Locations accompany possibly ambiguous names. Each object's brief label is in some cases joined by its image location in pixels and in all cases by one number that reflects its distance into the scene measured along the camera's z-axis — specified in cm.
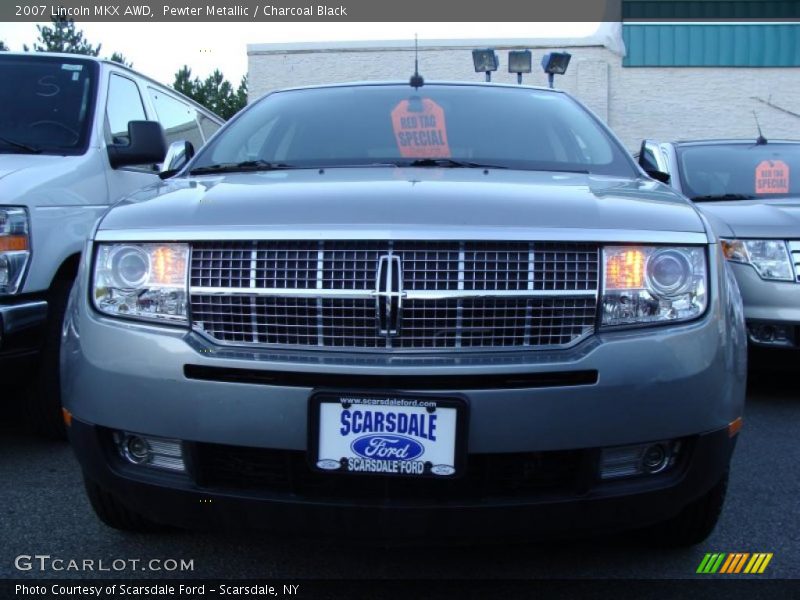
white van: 337
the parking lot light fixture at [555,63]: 1239
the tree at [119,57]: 4579
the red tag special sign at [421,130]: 319
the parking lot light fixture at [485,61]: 1266
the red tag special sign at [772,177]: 560
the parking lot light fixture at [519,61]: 1265
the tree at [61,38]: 4534
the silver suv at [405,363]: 203
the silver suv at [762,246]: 447
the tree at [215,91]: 6234
